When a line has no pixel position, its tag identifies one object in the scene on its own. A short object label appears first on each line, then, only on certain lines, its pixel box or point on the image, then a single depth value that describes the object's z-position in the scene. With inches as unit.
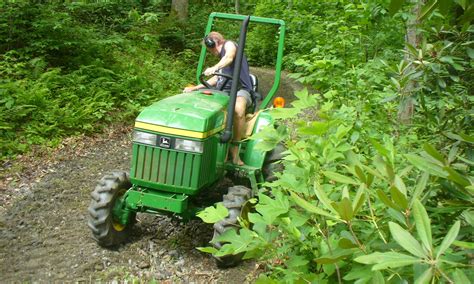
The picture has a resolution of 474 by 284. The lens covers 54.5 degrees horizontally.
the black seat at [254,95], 208.2
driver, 191.9
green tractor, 160.1
